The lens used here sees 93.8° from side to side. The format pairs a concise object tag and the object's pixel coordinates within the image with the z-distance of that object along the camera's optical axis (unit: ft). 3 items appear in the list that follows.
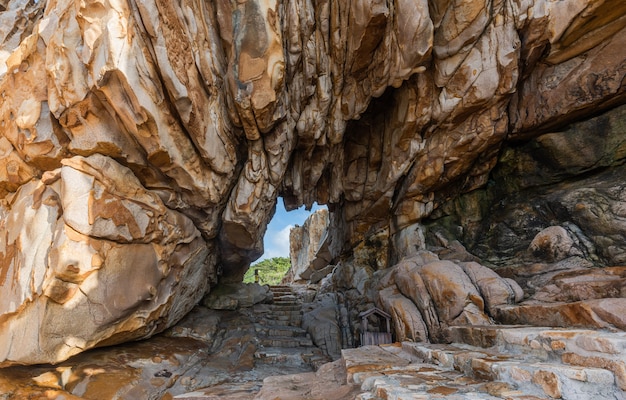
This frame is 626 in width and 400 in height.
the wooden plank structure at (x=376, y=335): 28.91
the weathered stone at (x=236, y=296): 46.72
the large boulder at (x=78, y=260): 21.65
